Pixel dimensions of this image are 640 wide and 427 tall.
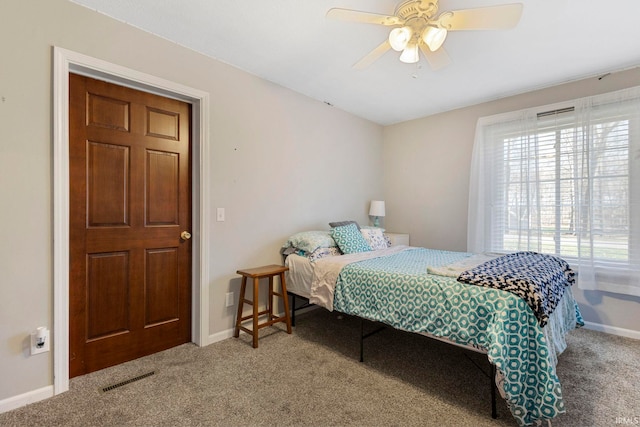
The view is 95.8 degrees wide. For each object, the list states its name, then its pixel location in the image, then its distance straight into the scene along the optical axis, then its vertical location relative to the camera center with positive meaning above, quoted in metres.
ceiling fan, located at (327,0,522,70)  1.54 +1.08
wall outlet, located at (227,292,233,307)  2.70 -0.84
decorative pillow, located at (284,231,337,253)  2.85 -0.31
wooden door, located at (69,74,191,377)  2.01 -0.12
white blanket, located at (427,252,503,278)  1.97 -0.43
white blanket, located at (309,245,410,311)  2.46 -0.58
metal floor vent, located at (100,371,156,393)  1.87 -1.17
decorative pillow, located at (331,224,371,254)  2.99 -0.31
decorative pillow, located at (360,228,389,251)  3.37 -0.32
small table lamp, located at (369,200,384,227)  4.17 +0.03
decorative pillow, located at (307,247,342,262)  2.76 -0.42
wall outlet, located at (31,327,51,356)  1.76 -0.81
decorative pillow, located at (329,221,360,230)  3.35 -0.16
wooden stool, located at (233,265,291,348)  2.46 -0.83
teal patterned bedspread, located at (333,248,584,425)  1.47 -0.66
